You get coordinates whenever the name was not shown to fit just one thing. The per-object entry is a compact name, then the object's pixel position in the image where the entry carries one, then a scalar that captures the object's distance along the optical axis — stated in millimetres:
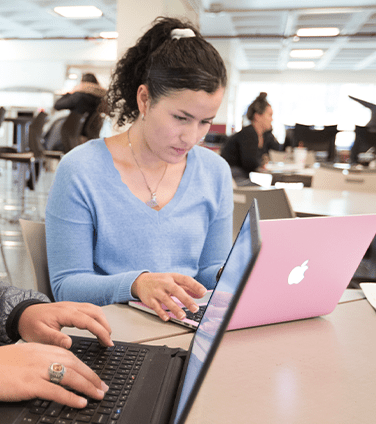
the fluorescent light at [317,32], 8033
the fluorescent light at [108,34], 9016
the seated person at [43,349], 482
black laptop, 361
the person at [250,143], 3848
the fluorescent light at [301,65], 12031
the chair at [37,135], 4324
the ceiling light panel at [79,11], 7242
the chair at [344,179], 2711
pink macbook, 647
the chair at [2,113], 4203
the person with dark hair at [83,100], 3947
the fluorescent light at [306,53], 10117
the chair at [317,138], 4242
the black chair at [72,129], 3857
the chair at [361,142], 3391
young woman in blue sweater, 1024
